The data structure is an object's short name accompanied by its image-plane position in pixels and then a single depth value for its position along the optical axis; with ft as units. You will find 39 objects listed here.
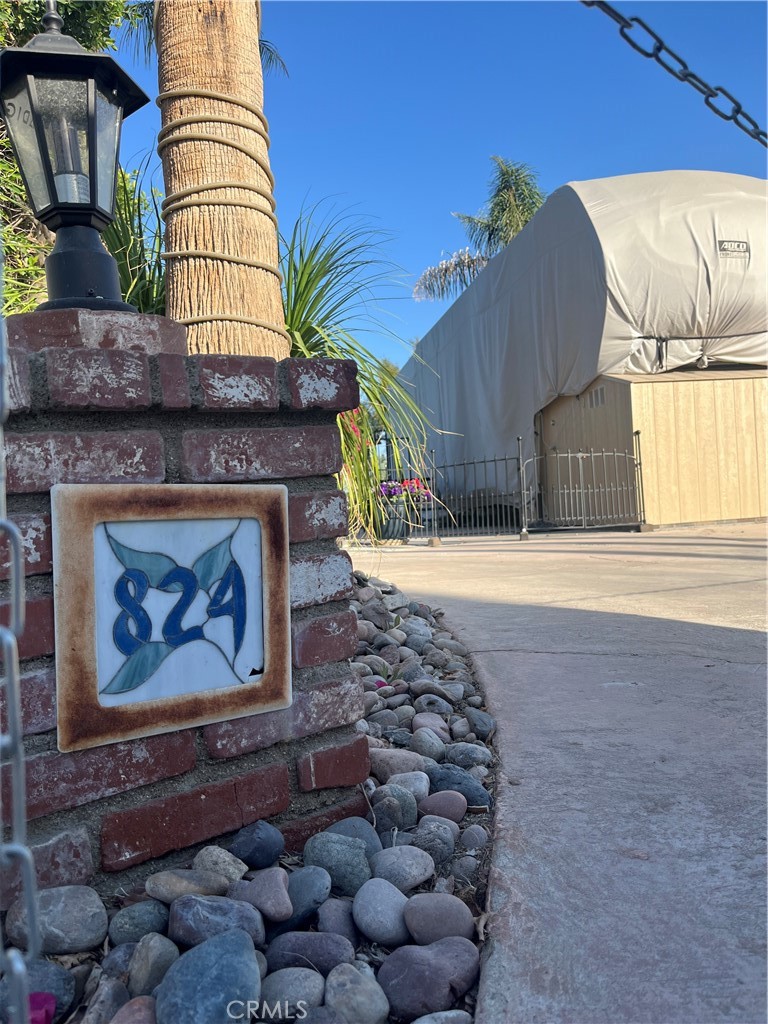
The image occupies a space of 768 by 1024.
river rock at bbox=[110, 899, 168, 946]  3.74
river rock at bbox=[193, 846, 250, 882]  4.13
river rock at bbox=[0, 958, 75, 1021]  3.30
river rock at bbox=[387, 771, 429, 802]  5.30
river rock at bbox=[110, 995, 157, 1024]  3.18
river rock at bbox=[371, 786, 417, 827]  4.99
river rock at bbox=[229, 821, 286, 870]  4.28
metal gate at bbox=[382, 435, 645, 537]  34.47
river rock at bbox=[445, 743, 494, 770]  6.02
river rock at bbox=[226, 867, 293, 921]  3.85
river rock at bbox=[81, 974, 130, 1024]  3.27
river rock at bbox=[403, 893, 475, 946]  3.78
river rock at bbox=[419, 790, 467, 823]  5.10
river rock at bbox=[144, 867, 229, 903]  3.89
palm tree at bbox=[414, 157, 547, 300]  78.43
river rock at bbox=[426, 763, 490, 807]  5.35
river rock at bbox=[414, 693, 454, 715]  7.15
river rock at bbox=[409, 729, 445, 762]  6.12
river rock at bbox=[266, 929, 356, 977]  3.57
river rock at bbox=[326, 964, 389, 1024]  3.27
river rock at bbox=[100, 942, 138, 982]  3.53
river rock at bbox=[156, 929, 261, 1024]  3.13
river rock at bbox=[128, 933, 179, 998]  3.43
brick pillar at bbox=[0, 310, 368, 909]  3.87
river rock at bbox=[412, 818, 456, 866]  4.58
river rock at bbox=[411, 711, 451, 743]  6.57
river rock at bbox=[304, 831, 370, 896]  4.23
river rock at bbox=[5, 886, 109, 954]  3.63
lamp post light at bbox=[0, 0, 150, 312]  5.35
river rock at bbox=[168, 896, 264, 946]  3.61
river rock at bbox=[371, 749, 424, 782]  5.68
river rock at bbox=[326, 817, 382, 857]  4.62
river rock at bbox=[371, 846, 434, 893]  4.25
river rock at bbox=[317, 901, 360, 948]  3.90
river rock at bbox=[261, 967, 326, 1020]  3.30
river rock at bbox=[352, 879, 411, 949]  3.84
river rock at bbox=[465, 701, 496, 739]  6.61
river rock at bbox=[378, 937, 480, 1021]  3.34
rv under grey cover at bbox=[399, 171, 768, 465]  35.73
